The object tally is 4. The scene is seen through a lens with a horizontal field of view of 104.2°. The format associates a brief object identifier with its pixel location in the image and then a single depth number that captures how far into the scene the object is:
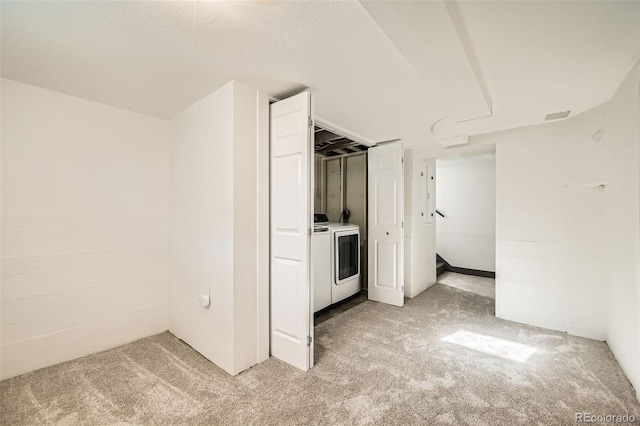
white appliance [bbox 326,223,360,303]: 3.09
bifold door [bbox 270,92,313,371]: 1.85
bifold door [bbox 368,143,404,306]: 3.20
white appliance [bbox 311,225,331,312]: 2.82
